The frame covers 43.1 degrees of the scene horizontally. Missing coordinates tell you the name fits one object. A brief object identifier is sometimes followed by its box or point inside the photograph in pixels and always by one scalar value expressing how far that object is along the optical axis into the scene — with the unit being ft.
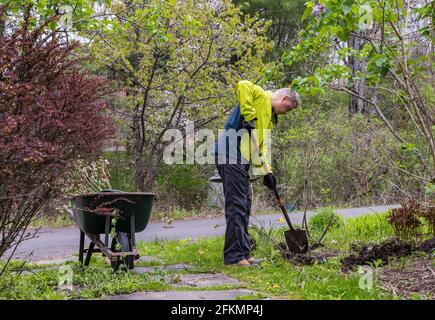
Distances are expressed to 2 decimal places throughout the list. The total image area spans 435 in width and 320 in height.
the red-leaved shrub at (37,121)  11.13
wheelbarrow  15.60
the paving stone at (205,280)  15.33
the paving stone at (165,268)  18.11
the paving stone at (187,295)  12.85
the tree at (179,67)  34.53
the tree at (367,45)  12.50
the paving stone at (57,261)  21.07
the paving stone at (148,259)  20.74
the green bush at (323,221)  25.70
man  18.35
